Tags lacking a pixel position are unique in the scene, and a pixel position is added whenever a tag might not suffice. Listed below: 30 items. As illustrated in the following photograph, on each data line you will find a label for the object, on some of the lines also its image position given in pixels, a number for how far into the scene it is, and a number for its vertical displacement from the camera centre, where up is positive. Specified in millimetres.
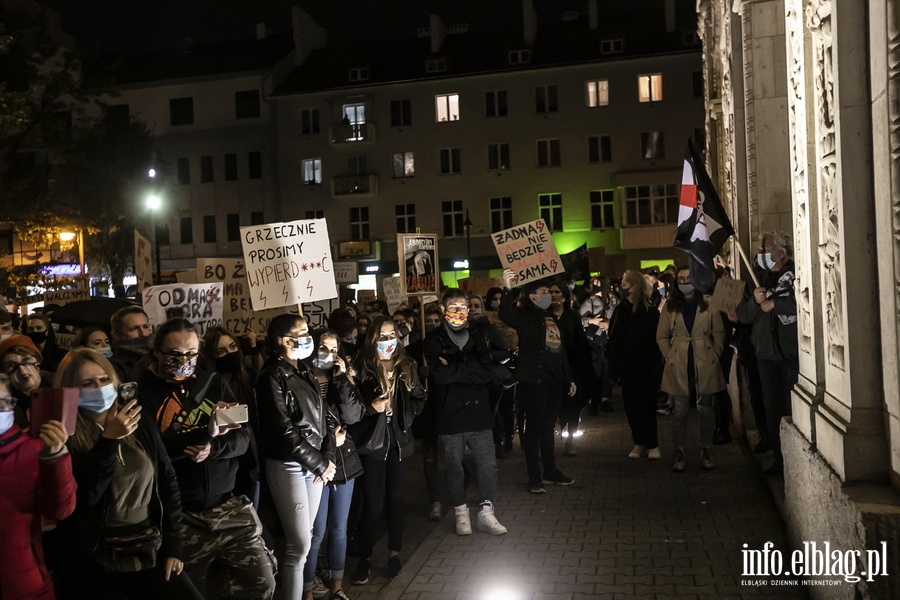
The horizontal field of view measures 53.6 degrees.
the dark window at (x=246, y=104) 53188 +11937
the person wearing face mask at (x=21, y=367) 5992 -357
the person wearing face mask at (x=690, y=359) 10016 -873
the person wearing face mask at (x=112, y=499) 4258 -945
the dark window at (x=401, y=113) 50281 +10371
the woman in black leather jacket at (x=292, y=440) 5848 -916
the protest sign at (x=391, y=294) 17002 +47
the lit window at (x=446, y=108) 49312 +10350
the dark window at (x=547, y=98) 47875 +10275
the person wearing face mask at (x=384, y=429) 7055 -1057
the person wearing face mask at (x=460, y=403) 8039 -994
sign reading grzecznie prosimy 8750 +387
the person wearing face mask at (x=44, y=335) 10570 -288
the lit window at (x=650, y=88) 46125 +10196
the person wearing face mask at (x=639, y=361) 10758 -921
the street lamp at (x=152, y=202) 20927 +2534
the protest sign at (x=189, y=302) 9625 +51
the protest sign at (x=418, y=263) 11328 +413
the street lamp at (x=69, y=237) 27019 +2444
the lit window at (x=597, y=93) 47031 +10259
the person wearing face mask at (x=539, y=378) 9539 -950
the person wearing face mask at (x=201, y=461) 5027 -892
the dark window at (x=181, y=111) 54469 +11998
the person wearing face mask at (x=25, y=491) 3938 -790
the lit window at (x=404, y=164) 50422 +7480
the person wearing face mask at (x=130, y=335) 6430 -183
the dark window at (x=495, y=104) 48594 +10267
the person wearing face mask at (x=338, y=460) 6387 -1194
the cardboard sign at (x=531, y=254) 12407 +500
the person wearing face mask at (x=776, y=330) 8031 -479
